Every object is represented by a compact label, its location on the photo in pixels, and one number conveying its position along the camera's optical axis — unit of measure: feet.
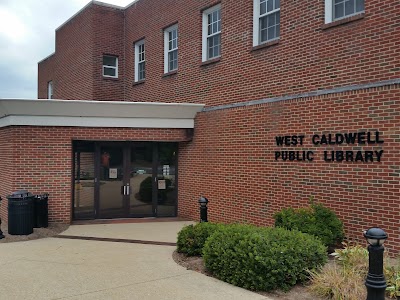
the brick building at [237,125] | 25.79
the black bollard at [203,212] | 28.48
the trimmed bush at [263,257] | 19.13
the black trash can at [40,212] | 35.45
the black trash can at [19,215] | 32.60
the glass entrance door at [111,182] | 41.34
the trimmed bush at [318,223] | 25.32
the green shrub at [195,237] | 25.17
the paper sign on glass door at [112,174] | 41.55
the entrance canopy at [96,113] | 36.52
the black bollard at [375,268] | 14.52
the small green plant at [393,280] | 17.26
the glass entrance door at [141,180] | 42.27
